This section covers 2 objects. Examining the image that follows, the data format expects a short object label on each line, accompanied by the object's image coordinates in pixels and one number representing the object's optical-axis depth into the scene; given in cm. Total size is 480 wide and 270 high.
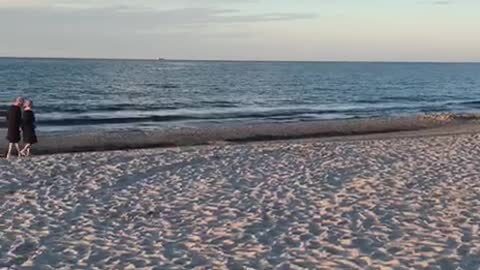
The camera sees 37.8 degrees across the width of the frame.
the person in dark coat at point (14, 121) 1689
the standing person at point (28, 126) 1697
